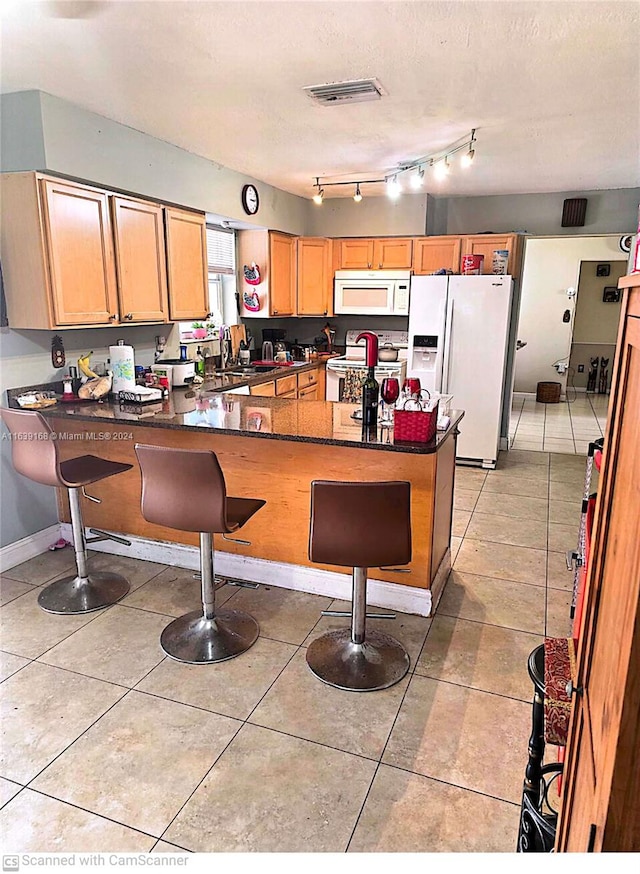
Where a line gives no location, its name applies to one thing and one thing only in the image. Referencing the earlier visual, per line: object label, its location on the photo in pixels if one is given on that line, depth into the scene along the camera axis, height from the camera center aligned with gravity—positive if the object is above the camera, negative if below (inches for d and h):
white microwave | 224.4 +8.8
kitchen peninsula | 108.3 -31.2
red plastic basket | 97.3 -19.0
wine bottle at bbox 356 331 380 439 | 105.4 -15.1
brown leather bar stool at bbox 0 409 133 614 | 108.8 -32.9
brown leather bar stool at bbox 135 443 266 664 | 89.7 -33.6
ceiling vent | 106.1 +42.4
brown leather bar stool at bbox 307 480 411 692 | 83.4 -32.2
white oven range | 225.0 -21.2
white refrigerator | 200.8 -11.3
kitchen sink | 197.0 -20.4
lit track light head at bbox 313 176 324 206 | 187.6 +43.9
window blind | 200.8 +22.6
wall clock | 185.8 +37.5
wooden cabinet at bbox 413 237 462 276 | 216.8 +23.2
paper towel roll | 137.9 -13.4
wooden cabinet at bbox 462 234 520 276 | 210.4 +25.7
